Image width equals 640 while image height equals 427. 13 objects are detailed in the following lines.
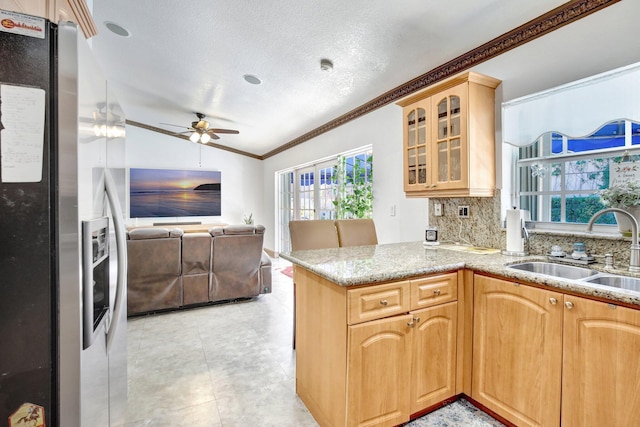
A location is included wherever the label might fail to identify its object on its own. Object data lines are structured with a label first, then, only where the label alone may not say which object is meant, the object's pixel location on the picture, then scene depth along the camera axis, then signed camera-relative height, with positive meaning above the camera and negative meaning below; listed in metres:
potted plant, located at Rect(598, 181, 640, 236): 1.66 +0.07
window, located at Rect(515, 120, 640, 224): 1.86 +0.30
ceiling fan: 4.99 +1.33
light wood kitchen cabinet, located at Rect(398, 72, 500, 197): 2.20 +0.57
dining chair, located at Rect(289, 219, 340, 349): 2.72 -0.20
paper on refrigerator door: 0.83 +0.22
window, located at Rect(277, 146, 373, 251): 3.84 +0.37
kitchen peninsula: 1.31 -0.65
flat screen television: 6.75 +0.47
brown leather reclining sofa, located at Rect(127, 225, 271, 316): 3.34 -0.63
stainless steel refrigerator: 0.85 -0.03
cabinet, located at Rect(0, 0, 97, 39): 1.02 +0.93
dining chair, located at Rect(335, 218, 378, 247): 2.92 -0.19
